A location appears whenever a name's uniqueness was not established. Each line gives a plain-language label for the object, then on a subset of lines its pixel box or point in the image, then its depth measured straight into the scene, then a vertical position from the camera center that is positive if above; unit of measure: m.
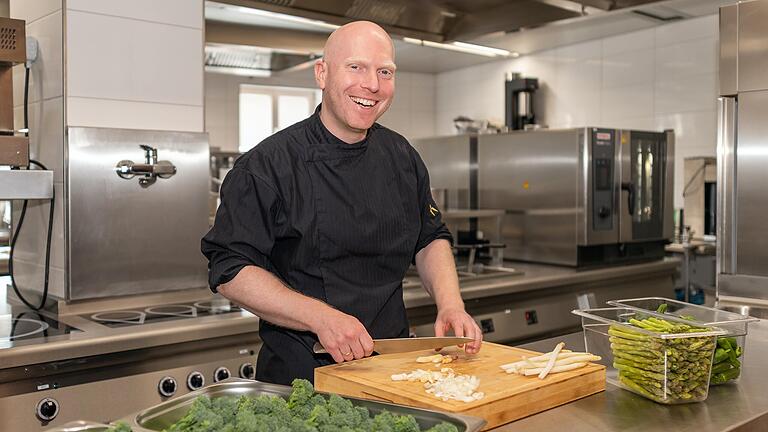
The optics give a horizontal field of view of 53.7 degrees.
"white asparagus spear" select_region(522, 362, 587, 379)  1.42 -0.31
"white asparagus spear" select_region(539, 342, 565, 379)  1.41 -0.30
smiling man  1.70 -0.04
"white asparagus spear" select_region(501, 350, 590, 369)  1.48 -0.30
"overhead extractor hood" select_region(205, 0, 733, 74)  3.09 +0.86
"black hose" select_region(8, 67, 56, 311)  2.54 -0.09
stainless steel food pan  1.13 -0.32
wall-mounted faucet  2.56 +0.13
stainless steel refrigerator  2.64 +0.19
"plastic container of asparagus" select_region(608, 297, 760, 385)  1.50 -0.25
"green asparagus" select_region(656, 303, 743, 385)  1.50 -0.31
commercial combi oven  3.69 +0.09
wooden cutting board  1.29 -0.32
